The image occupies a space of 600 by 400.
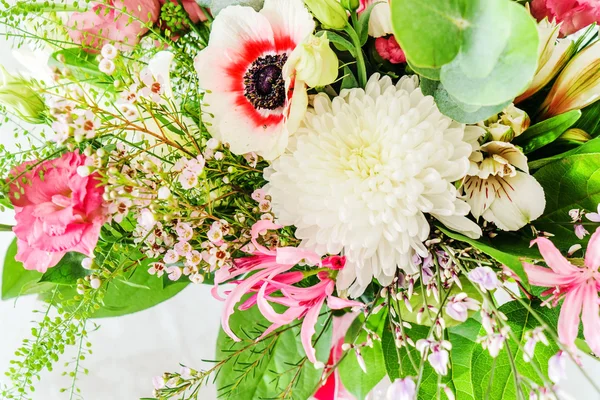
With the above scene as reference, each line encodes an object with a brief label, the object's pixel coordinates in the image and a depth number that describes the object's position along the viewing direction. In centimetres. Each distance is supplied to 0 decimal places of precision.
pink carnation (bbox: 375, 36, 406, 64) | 39
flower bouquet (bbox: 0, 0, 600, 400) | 36
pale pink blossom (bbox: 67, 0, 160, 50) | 44
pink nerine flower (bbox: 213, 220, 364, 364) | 42
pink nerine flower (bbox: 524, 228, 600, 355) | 34
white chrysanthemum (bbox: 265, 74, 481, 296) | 37
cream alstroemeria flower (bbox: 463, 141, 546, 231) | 38
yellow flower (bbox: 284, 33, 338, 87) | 35
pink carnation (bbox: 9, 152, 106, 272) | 37
